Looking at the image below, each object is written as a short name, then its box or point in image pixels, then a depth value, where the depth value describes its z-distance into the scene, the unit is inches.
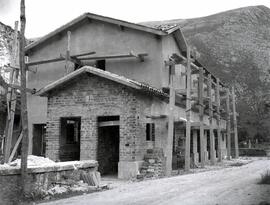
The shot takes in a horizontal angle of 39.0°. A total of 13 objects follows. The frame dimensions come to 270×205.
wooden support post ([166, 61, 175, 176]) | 604.1
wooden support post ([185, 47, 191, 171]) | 660.7
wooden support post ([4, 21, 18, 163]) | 505.4
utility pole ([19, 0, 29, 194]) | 346.3
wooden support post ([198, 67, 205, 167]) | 732.0
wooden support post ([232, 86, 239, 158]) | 1130.2
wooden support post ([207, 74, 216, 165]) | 823.1
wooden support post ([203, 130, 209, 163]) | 929.5
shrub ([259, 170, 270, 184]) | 396.0
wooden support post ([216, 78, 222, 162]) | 920.4
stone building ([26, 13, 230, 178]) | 622.2
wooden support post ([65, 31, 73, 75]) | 788.5
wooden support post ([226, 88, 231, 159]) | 1049.0
